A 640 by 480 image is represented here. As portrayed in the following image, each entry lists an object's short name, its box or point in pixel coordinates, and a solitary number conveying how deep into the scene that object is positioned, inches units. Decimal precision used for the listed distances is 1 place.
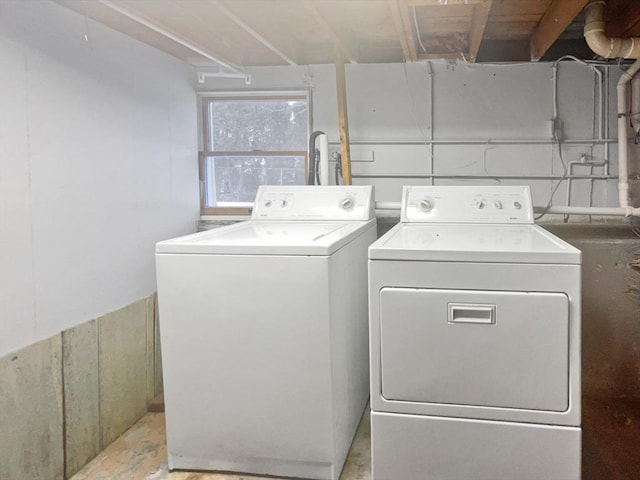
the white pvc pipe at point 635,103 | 115.6
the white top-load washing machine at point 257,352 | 72.7
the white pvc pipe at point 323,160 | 125.8
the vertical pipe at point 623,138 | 114.4
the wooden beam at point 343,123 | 124.5
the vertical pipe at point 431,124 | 127.8
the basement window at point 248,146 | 137.6
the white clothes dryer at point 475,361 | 64.1
